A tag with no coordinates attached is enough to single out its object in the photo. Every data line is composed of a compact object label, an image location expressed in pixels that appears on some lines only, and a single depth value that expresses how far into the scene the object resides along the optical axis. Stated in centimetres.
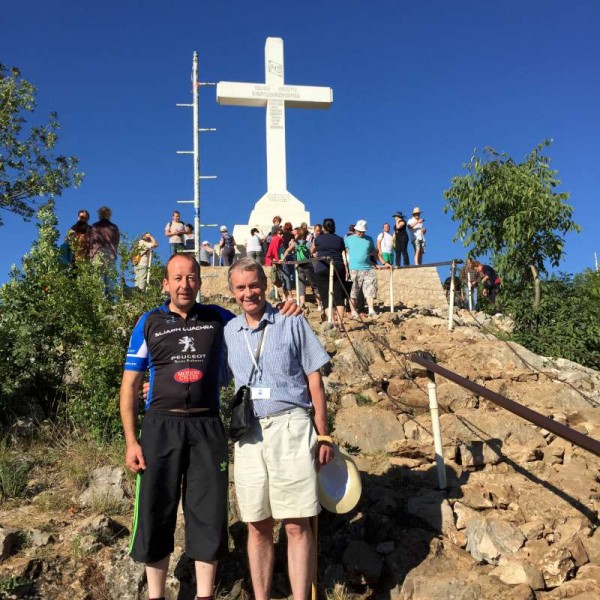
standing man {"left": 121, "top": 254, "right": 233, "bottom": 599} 282
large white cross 1741
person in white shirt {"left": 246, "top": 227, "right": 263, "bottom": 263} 1276
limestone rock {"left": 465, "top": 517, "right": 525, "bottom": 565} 334
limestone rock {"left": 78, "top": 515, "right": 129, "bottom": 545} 353
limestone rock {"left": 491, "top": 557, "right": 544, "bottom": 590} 312
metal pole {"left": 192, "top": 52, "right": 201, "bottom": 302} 1195
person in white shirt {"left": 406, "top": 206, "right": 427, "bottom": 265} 1345
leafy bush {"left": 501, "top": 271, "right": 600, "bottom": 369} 949
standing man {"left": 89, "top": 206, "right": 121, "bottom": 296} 843
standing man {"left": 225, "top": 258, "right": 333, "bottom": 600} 276
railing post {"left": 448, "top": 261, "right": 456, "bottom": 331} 848
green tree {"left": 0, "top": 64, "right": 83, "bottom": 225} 1448
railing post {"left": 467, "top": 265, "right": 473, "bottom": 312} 1169
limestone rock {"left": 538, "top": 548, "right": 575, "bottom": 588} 317
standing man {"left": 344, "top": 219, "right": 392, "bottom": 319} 909
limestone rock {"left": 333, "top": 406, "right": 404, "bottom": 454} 477
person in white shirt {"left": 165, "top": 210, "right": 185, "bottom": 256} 1185
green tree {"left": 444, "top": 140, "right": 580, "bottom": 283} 1245
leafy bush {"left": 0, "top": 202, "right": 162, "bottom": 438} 496
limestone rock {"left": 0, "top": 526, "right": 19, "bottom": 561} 340
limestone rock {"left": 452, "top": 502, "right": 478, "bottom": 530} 362
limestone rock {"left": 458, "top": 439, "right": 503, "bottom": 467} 433
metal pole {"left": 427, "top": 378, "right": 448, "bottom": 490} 393
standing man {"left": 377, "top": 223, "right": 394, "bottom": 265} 1238
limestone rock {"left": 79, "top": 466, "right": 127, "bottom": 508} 400
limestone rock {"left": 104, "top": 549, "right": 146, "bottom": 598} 321
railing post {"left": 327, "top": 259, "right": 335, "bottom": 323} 836
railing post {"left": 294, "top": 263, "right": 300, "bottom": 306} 999
